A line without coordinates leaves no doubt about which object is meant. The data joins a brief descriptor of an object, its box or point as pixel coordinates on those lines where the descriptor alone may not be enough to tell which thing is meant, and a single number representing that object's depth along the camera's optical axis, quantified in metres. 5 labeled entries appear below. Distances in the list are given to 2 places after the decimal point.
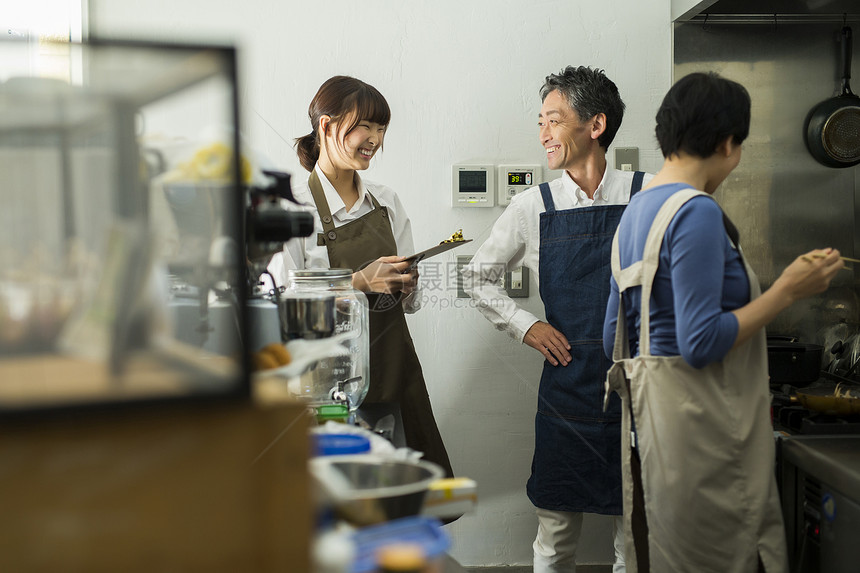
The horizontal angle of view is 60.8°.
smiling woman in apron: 1.94
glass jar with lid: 1.14
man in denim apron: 1.94
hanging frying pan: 2.26
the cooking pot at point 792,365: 1.96
